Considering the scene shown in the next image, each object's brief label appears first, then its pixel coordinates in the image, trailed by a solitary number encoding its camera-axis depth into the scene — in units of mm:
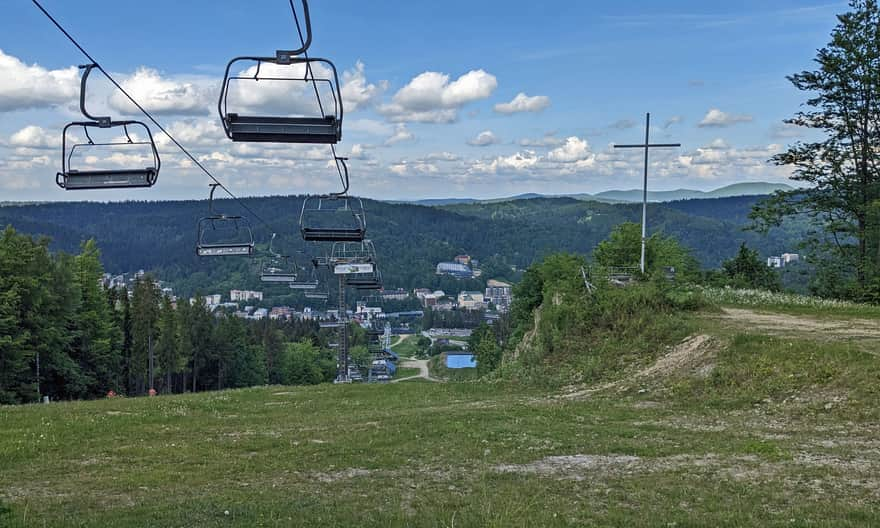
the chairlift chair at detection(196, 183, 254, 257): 19048
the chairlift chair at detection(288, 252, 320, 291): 36750
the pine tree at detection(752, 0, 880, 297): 40250
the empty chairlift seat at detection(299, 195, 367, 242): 17594
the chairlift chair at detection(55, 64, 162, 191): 10391
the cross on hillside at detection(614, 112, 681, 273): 28875
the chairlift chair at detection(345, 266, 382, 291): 30944
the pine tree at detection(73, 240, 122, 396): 54250
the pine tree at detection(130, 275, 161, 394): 66000
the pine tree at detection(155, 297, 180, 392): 70688
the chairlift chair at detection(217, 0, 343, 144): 8234
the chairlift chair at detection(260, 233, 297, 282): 32841
